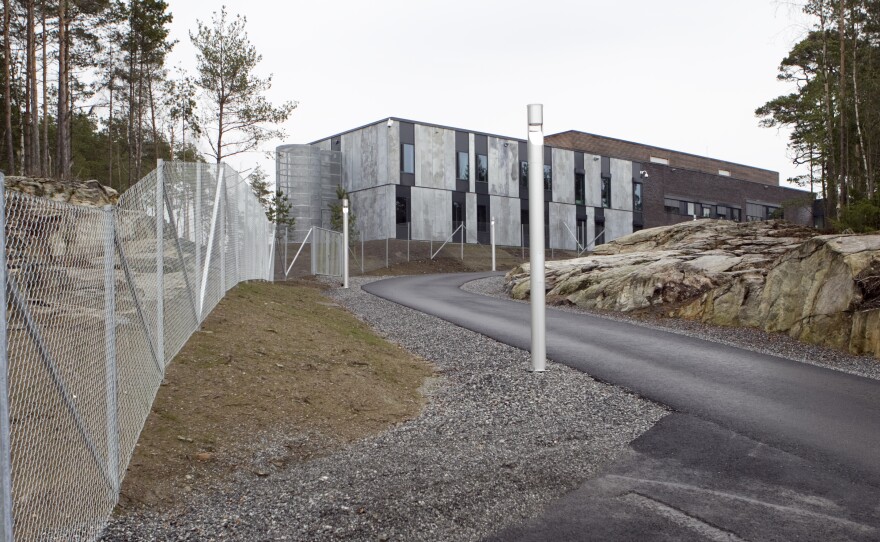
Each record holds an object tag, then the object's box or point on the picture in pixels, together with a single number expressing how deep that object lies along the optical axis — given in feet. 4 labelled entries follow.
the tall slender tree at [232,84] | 122.11
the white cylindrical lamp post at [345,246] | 87.03
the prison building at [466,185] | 152.76
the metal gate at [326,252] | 100.37
